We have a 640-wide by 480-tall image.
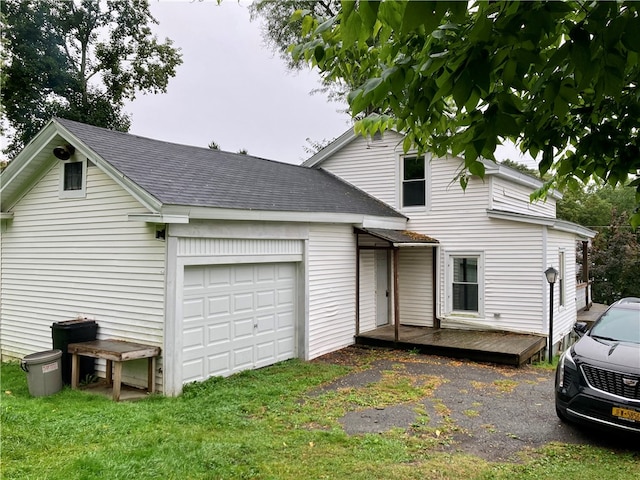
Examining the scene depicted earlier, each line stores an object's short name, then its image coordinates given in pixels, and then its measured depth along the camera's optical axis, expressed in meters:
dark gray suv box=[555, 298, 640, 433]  5.18
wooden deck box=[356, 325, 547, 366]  9.84
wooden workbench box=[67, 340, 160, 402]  6.92
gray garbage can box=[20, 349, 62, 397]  7.12
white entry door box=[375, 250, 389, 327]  12.72
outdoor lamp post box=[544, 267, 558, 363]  10.16
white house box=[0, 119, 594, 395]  7.55
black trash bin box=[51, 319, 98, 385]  7.75
